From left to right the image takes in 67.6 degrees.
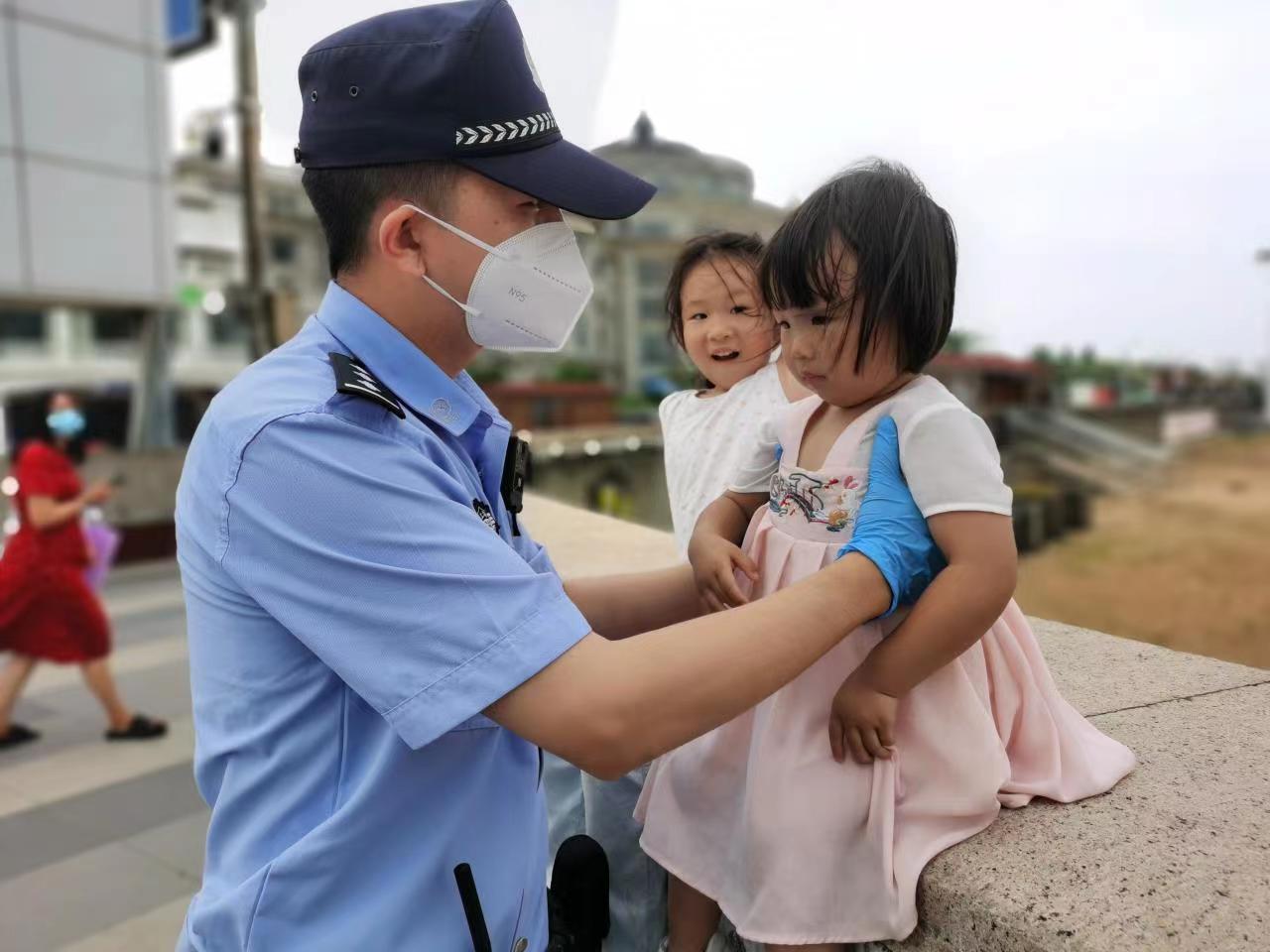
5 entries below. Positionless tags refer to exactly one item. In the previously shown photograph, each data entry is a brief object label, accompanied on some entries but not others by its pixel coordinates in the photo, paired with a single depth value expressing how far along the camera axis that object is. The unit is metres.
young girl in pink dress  1.20
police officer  1.01
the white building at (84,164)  9.44
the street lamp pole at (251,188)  10.19
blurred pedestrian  4.92
